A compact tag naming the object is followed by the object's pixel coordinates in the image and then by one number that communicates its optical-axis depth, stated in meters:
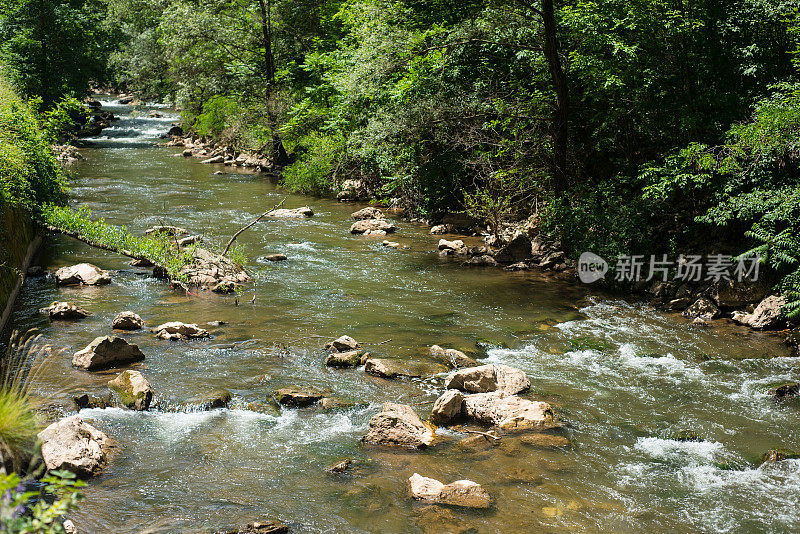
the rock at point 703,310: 12.38
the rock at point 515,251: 16.64
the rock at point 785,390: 9.09
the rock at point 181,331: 11.19
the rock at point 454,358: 10.29
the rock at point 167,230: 17.10
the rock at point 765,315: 11.57
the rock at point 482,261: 16.53
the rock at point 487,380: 9.17
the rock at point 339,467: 7.28
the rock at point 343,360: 10.15
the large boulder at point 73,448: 6.79
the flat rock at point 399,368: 9.87
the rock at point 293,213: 22.11
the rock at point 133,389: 8.60
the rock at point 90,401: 8.54
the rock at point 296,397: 8.90
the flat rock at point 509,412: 8.34
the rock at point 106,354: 9.67
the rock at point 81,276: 14.09
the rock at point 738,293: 12.27
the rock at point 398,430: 7.83
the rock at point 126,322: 11.45
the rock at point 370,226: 19.96
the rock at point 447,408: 8.40
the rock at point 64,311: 11.84
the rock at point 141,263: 15.68
